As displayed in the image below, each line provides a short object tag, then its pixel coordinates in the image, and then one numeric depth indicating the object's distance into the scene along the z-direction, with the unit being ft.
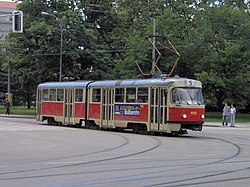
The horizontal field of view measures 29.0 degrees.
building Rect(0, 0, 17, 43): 368.81
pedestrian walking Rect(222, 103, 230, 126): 127.28
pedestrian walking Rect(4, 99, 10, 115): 170.54
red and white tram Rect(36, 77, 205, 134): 79.25
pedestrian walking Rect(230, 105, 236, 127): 123.34
